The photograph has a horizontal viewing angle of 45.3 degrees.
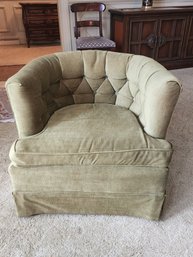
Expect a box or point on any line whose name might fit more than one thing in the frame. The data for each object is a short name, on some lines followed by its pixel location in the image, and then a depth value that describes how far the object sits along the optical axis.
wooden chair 2.70
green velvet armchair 1.06
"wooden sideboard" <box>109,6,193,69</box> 2.97
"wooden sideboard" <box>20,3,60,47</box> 4.56
